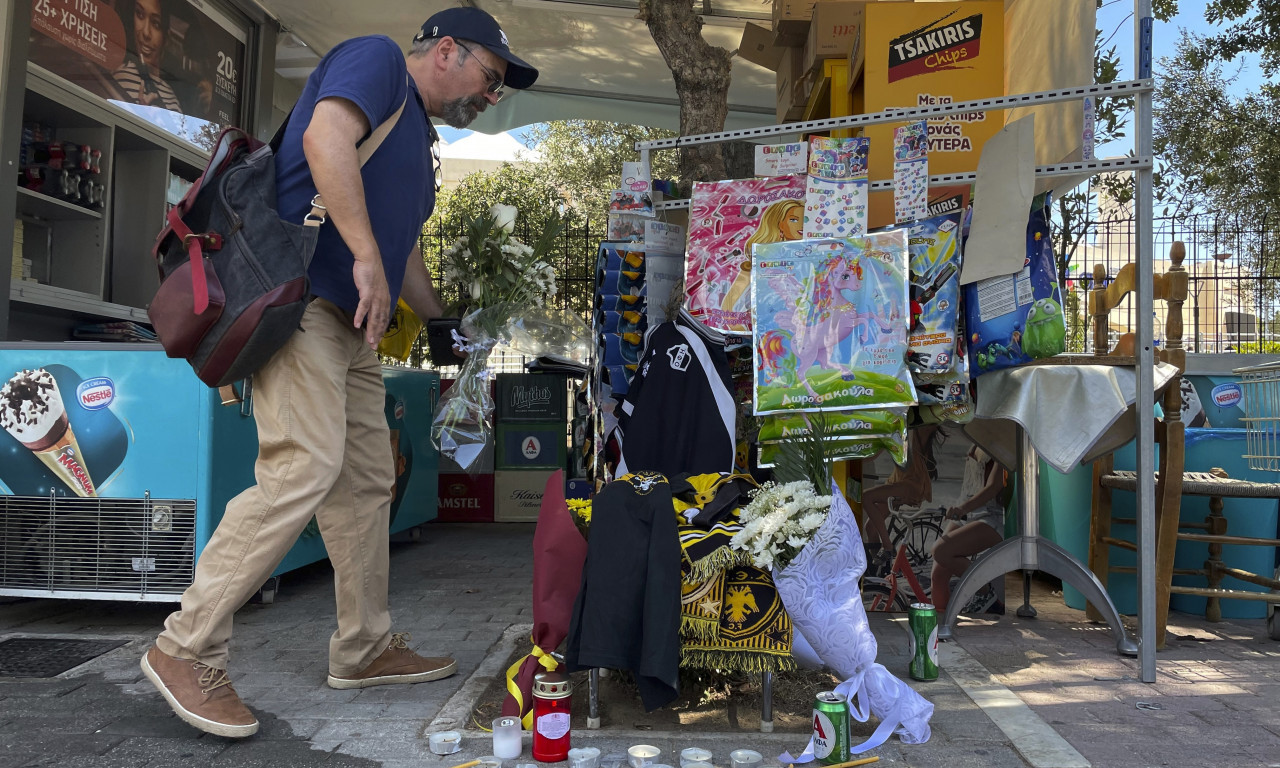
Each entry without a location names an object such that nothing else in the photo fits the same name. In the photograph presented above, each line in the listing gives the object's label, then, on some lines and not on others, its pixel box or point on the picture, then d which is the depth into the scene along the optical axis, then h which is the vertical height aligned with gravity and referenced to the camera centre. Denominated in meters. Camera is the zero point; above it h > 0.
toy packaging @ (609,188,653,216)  4.08 +0.89
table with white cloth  3.43 -0.06
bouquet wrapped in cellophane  3.75 +0.40
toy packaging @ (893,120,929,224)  3.45 +0.90
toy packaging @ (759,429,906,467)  3.35 -0.14
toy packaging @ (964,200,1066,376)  3.34 +0.37
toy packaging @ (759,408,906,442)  3.30 -0.05
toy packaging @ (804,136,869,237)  3.50 +0.85
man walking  2.56 +0.06
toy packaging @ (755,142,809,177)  3.70 +1.00
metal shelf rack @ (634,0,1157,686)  3.27 +0.64
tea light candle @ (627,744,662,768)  2.30 -0.89
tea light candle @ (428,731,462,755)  2.45 -0.92
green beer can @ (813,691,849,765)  2.34 -0.83
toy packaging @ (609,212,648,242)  4.11 +0.79
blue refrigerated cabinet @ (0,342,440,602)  3.81 -0.32
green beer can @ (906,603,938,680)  3.18 -0.80
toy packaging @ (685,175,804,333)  3.58 +0.70
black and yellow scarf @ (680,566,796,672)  2.56 -0.62
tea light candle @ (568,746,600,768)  2.26 -0.88
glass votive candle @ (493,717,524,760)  2.41 -0.90
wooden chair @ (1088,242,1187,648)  3.79 -0.22
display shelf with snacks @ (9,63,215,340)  5.14 +1.12
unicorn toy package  3.29 +0.30
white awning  6.58 +2.78
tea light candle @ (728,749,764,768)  2.30 -0.88
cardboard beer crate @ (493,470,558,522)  7.41 -0.75
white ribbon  2.54 -0.80
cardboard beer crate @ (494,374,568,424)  7.35 +0.01
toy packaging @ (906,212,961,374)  3.36 +0.44
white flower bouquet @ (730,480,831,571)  2.55 -0.33
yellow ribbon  2.59 -0.81
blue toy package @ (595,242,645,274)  4.06 +0.64
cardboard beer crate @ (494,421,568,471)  7.37 -0.35
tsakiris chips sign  4.59 +1.74
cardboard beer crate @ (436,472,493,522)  7.46 -0.81
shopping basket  3.72 +0.02
